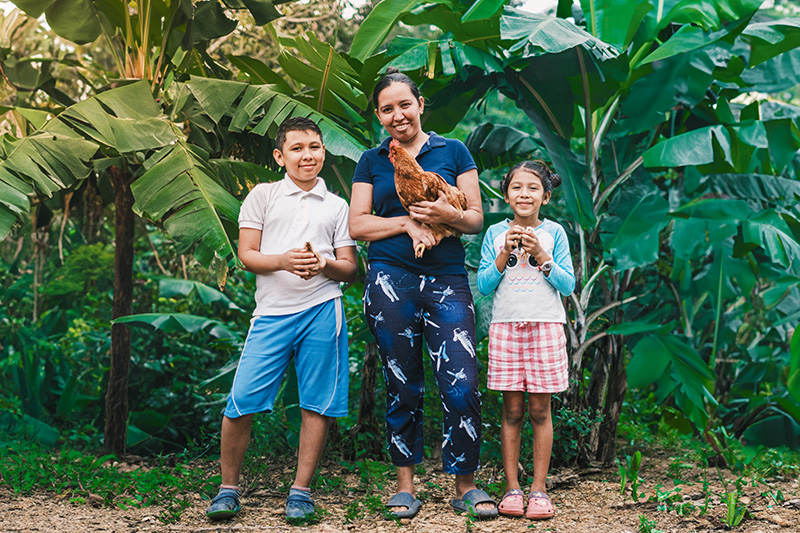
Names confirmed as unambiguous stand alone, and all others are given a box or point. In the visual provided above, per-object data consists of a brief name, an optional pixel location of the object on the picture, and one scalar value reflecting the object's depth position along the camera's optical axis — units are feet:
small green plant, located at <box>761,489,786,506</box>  10.77
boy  9.61
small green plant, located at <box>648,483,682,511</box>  10.64
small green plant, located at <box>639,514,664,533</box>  9.46
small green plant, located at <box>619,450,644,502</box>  11.33
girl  9.81
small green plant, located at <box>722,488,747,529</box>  9.68
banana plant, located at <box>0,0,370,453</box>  10.80
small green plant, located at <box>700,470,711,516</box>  10.25
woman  9.50
